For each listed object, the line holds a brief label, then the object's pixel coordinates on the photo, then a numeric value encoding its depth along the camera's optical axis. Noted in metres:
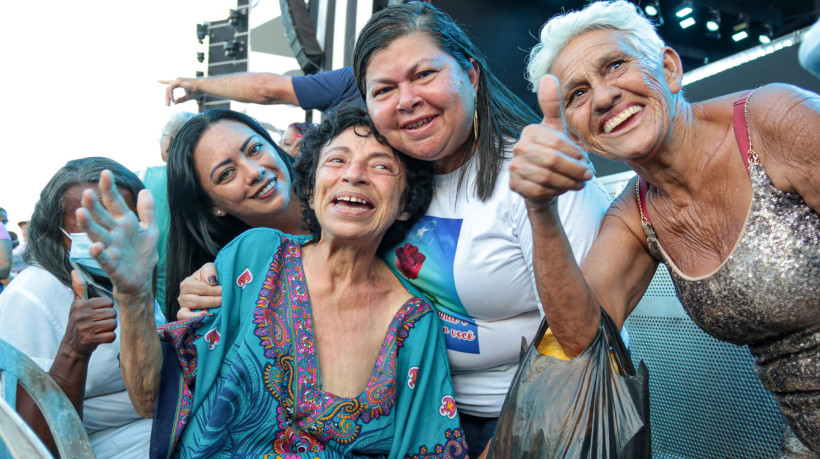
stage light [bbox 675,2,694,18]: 7.40
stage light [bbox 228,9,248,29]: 15.20
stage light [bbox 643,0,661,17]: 7.31
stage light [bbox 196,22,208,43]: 17.19
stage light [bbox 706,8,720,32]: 7.57
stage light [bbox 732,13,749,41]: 7.83
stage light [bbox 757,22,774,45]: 7.89
